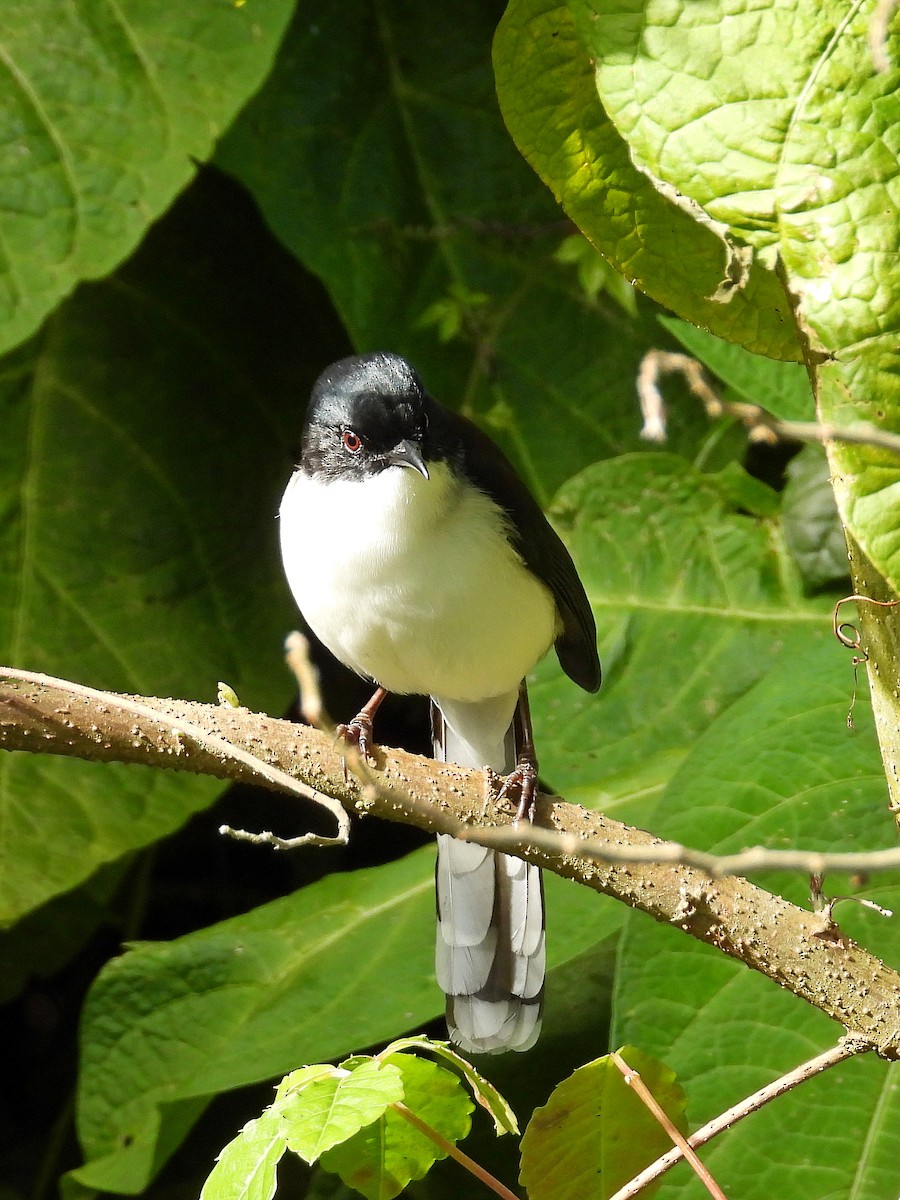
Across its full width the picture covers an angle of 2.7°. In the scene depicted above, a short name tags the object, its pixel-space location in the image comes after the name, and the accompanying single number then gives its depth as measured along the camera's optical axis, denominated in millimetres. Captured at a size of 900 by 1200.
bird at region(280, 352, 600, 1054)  4474
